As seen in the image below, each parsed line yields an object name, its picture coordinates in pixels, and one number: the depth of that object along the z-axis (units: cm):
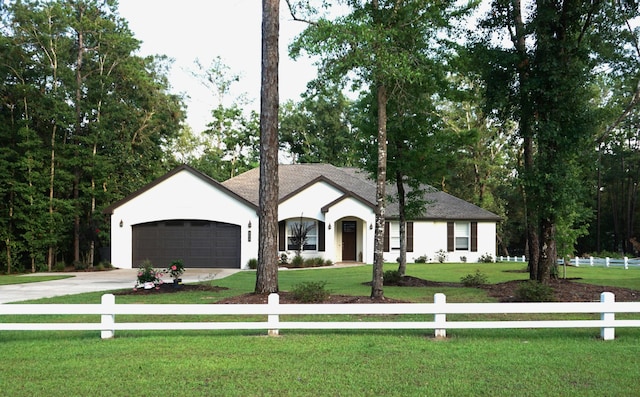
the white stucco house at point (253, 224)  2922
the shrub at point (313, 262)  2949
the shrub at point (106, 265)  2902
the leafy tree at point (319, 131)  5112
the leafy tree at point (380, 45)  1245
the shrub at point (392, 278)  1895
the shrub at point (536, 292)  1274
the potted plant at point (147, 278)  1628
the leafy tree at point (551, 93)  1447
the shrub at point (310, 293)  1262
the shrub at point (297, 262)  2902
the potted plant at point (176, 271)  1681
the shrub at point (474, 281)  1780
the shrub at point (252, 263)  2878
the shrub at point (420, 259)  3353
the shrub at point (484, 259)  3478
